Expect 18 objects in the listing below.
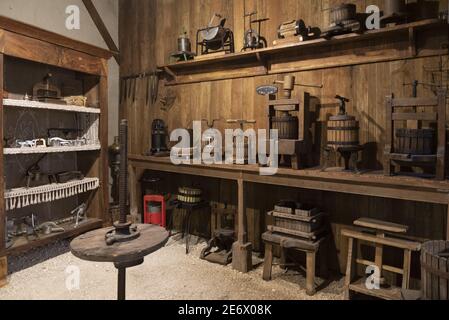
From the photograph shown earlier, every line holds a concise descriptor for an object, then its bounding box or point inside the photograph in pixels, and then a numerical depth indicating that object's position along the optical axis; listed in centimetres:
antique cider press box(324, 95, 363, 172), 275
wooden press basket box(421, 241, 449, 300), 177
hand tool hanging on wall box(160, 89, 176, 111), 445
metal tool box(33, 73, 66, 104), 357
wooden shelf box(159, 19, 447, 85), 274
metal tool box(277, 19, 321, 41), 310
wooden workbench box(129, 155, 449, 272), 230
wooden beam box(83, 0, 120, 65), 461
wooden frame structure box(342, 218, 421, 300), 247
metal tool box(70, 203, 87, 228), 394
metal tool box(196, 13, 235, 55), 375
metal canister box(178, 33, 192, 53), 409
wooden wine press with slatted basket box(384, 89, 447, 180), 231
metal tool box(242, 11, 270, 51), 356
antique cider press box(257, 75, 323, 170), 292
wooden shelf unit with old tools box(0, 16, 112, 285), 296
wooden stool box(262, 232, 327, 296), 280
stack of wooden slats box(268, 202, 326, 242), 289
